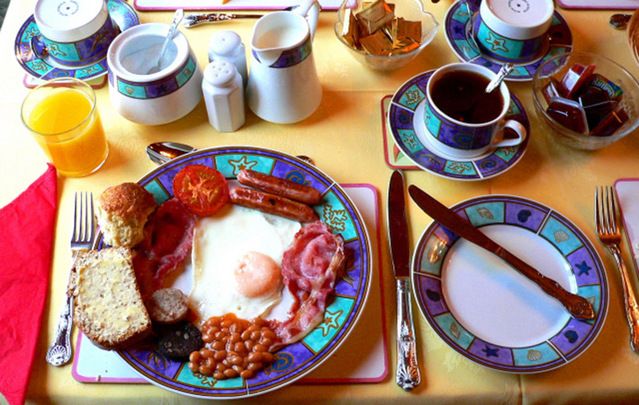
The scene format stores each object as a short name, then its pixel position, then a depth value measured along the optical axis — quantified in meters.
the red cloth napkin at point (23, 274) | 1.16
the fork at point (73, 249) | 1.19
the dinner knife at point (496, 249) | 1.22
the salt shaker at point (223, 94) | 1.37
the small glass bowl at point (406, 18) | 1.55
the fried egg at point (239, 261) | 1.24
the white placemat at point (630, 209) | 1.34
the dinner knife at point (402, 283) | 1.18
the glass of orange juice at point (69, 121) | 1.36
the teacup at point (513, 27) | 1.53
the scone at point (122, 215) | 1.24
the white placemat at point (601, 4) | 1.74
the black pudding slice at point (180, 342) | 1.16
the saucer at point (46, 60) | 1.54
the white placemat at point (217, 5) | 1.69
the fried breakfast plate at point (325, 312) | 1.13
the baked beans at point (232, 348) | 1.14
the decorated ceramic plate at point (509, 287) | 1.18
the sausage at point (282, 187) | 1.34
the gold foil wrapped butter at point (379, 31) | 1.57
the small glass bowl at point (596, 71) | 1.44
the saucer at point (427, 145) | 1.41
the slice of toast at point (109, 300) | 1.13
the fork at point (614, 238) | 1.24
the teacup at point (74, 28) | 1.48
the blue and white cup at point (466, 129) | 1.35
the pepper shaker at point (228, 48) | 1.41
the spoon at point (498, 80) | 1.36
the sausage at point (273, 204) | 1.33
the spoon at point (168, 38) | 1.44
